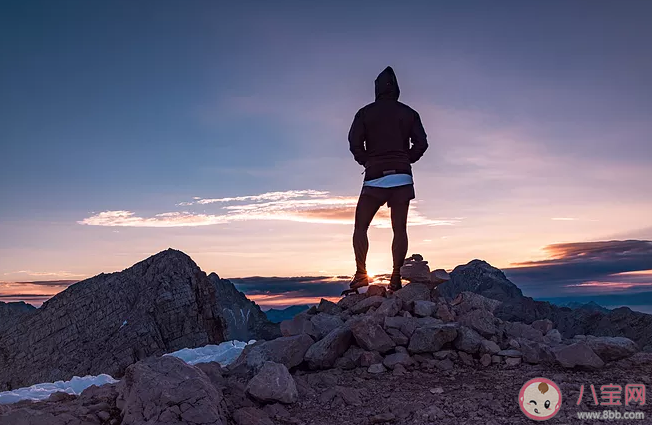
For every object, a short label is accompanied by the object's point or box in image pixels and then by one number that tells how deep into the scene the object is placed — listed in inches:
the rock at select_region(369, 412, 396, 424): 226.1
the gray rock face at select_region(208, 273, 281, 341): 2711.6
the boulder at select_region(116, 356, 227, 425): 207.2
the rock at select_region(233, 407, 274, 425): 223.0
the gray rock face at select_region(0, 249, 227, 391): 661.9
